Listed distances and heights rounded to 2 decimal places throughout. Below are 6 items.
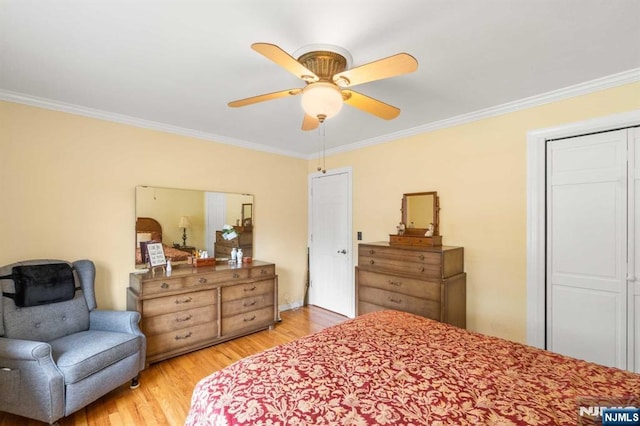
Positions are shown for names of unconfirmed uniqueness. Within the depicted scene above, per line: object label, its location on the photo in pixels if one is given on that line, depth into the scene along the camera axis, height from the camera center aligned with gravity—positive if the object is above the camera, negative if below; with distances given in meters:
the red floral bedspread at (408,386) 0.99 -0.72
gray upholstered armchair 1.78 -0.99
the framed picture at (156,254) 2.99 -0.48
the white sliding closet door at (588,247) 2.16 -0.31
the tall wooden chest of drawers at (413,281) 2.59 -0.70
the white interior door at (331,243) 4.04 -0.51
